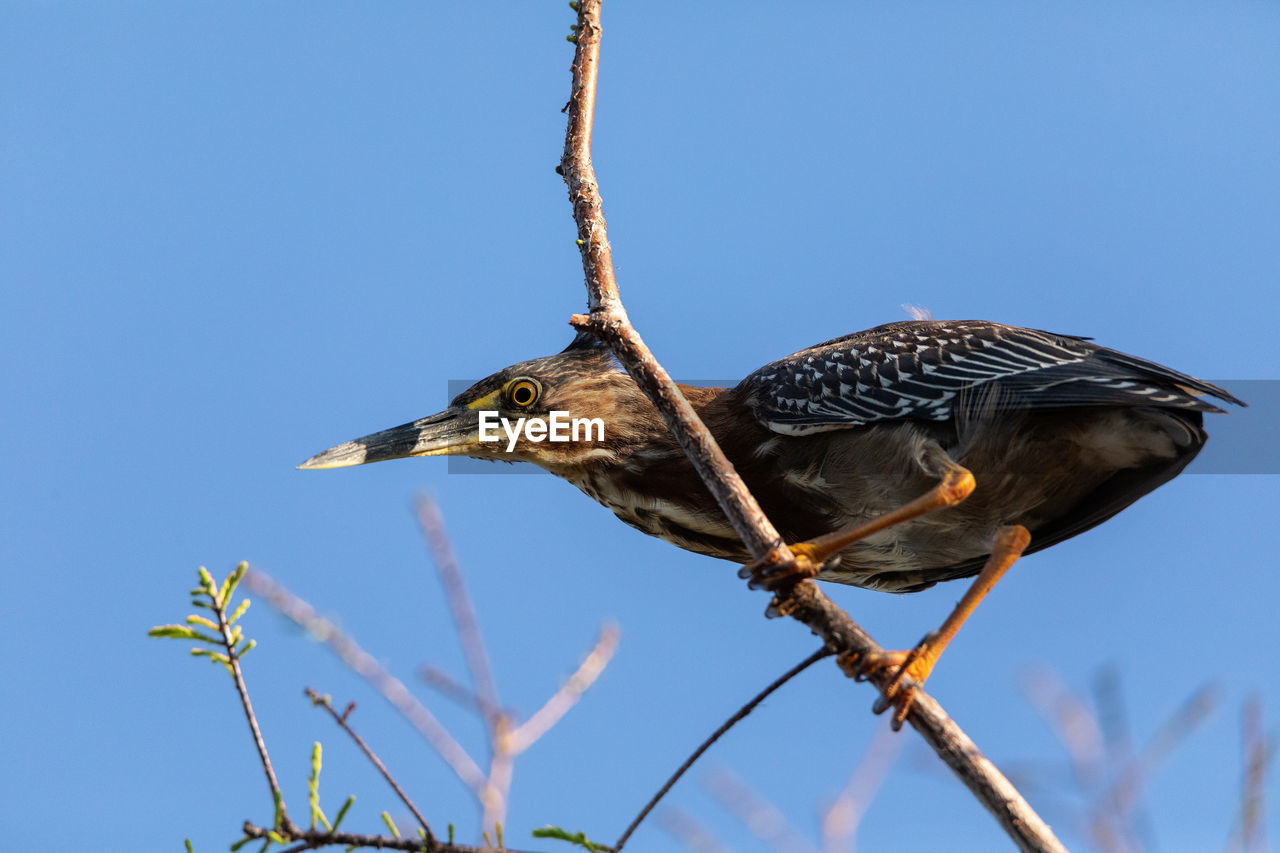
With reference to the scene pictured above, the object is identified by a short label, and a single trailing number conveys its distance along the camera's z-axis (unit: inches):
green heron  366.6
